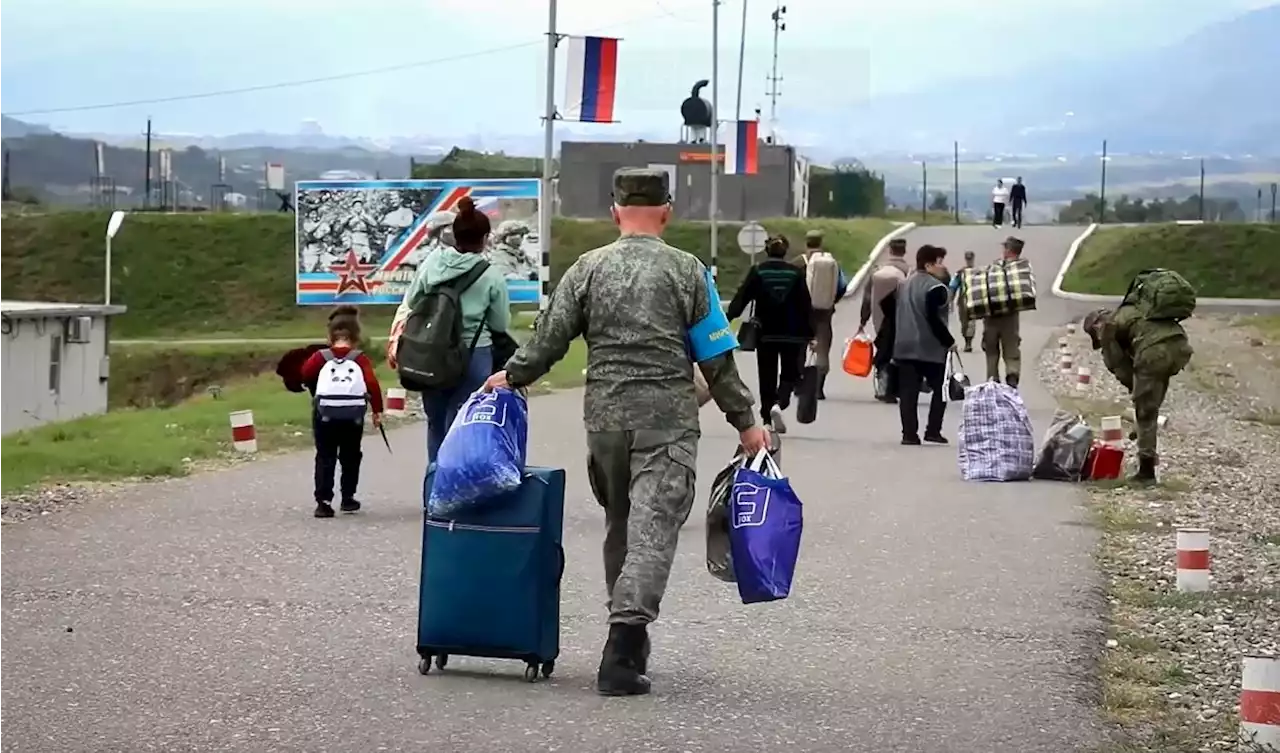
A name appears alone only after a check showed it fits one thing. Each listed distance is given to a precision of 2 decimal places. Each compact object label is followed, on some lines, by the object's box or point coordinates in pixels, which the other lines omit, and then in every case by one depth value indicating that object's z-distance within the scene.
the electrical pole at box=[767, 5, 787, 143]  74.56
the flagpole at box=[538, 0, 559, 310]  33.75
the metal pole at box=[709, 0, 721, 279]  52.84
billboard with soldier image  37.09
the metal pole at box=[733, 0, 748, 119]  60.69
